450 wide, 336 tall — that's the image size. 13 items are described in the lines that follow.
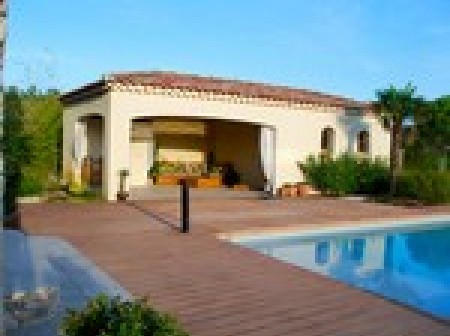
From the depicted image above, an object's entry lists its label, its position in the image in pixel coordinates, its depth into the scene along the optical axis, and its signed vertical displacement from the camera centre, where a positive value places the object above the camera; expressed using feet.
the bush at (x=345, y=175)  75.72 -1.39
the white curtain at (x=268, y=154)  74.08 +1.20
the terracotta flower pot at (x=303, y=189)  74.90 -3.08
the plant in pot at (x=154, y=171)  80.79 -0.96
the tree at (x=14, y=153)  49.53 +0.95
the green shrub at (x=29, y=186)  62.34 -2.27
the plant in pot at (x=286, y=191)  74.13 -3.29
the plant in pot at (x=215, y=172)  81.77 -1.11
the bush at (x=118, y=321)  13.52 -3.62
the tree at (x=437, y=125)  75.36 +4.90
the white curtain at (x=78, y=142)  74.08 +2.65
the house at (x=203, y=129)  63.98 +4.50
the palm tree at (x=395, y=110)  72.02 +6.51
